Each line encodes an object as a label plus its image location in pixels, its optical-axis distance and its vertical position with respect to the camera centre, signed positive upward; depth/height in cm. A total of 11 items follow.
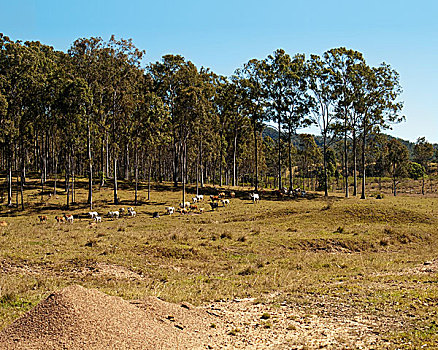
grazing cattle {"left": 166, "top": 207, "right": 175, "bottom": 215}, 4439 -498
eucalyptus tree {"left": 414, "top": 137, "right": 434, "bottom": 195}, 9519 +481
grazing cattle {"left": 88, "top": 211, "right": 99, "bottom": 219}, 4055 -501
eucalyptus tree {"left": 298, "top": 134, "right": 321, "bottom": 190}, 9388 +492
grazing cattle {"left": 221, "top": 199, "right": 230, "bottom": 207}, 5061 -459
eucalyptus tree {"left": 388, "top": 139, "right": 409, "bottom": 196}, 8488 +216
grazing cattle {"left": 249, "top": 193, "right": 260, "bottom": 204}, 5250 -421
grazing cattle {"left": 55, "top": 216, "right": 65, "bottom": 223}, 3900 -528
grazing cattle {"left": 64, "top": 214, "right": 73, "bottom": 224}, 3892 -523
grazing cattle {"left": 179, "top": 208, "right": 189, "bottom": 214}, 4441 -510
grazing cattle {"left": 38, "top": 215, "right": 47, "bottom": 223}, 3925 -526
